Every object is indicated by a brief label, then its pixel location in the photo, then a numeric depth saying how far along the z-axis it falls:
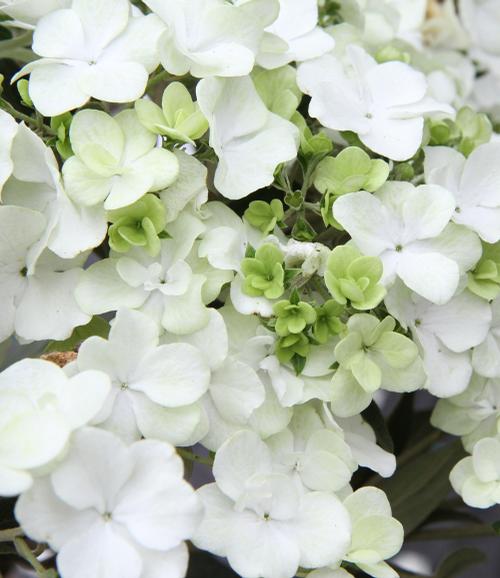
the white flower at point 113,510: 0.28
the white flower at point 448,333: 0.32
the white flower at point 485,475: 0.32
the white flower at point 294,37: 0.32
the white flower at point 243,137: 0.31
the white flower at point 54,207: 0.30
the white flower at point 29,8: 0.32
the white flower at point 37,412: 0.27
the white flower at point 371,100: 0.32
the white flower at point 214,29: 0.31
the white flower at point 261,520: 0.29
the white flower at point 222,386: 0.30
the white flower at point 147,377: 0.29
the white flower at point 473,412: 0.33
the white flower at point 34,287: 0.30
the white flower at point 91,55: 0.30
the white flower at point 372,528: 0.30
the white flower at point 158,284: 0.30
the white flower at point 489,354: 0.32
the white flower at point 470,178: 0.32
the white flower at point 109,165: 0.29
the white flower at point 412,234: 0.30
